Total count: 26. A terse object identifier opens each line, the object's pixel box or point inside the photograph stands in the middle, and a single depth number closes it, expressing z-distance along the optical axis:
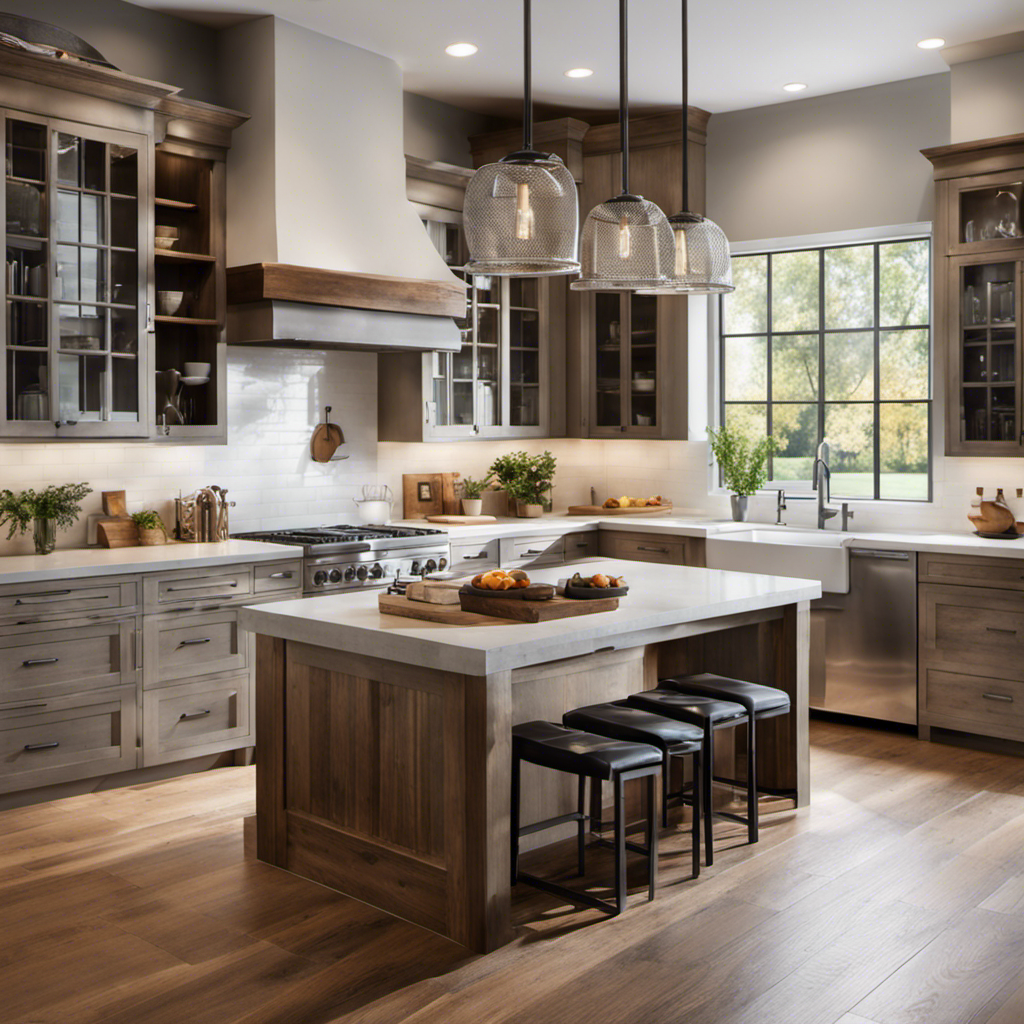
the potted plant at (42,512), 4.99
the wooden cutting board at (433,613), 3.62
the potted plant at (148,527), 5.46
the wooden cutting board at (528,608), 3.63
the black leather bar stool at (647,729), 3.71
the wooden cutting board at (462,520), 6.66
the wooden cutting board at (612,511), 7.19
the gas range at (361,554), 5.53
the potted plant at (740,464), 6.83
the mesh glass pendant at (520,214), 2.99
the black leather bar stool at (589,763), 3.44
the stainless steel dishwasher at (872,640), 5.77
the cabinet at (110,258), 4.83
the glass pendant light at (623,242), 3.36
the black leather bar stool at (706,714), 3.95
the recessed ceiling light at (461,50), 5.96
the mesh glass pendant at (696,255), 3.61
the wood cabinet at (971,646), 5.42
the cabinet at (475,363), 6.57
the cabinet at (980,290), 5.75
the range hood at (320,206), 5.59
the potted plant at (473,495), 6.92
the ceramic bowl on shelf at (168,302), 5.52
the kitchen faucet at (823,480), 6.51
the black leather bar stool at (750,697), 4.12
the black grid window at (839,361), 6.62
